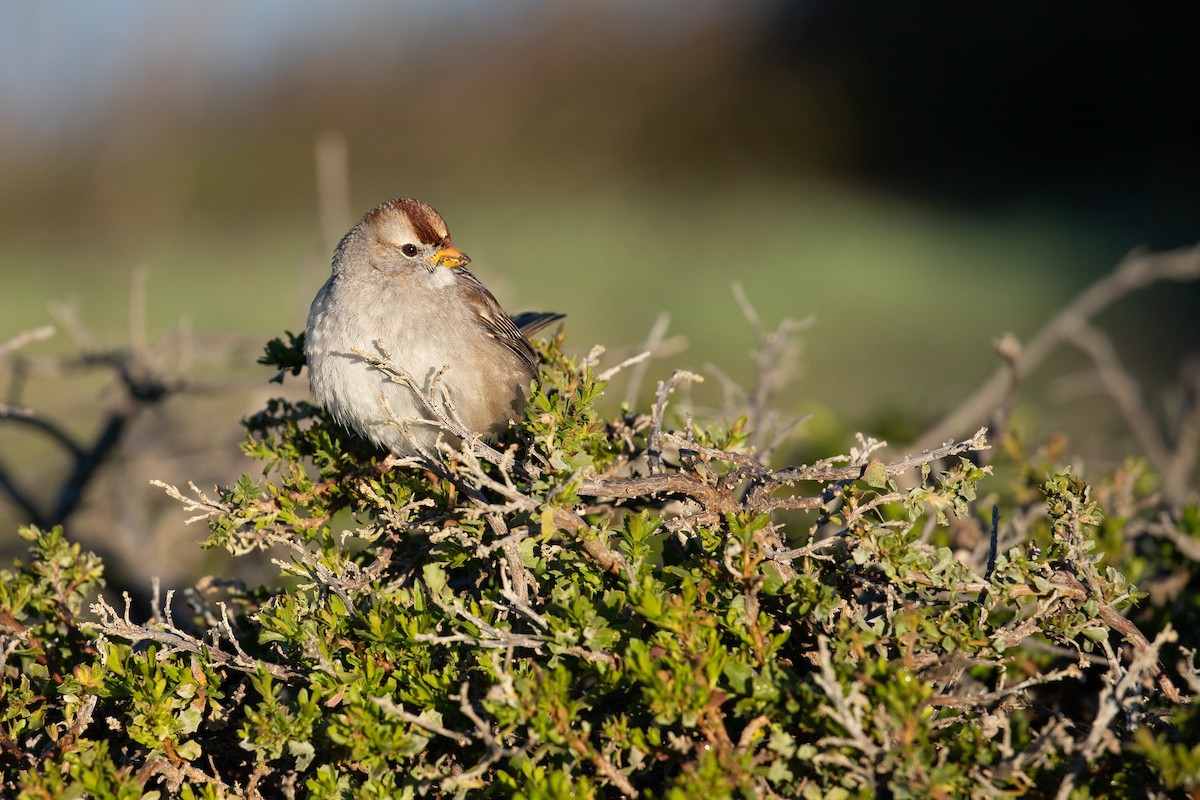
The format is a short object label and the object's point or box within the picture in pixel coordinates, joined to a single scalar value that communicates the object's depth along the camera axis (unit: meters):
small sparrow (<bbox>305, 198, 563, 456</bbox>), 7.21
